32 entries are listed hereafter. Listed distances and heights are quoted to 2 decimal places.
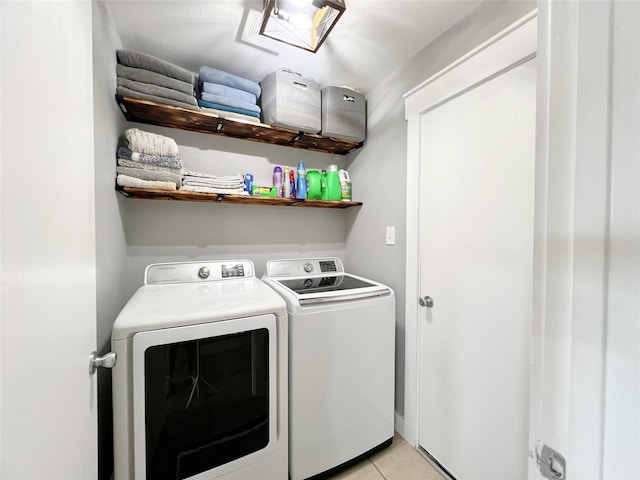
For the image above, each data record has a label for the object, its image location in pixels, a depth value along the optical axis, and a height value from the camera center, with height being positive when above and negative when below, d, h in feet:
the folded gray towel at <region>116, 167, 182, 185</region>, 4.56 +1.14
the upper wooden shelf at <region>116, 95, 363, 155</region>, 4.88 +2.45
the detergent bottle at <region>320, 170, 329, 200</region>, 6.54 +1.23
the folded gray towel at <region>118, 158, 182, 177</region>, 4.57 +1.30
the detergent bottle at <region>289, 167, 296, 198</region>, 6.41 +1.30
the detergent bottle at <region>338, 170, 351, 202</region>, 6.81 +1.27
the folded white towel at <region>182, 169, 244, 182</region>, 5.39 +1.31
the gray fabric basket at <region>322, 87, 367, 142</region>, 5.89 +2.94
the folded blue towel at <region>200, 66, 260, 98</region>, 5.20 +3.32
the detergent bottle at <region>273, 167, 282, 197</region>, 6.32 +1.44
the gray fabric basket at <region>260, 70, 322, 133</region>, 5.39 +2.97
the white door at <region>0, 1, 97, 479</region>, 1.27 -0.06
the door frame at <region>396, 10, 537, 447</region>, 4.04 +1.05
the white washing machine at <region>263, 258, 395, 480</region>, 4.22 -2.58
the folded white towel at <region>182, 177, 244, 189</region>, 5.36 +1.14
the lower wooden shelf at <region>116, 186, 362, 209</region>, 4.84 +0.82
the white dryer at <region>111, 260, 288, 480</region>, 3.25 -2.24
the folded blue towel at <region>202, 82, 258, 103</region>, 5.22 +3.06
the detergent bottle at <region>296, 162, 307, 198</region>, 6.34 +1.29
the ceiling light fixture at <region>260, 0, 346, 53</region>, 3.67 +3.45
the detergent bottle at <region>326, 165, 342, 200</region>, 6.53 +1.32
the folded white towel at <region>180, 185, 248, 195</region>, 5.34 +0.99
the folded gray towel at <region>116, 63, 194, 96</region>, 4.54 +2.95
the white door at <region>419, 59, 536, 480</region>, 3.51 -0.65
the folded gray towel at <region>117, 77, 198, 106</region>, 4.54 +2.72
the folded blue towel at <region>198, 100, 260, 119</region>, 5.25 +2.71
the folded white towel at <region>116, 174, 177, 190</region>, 4.47 +0.96
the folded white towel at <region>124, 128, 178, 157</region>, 4.67 +1.76
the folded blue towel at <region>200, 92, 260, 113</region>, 5.20 +2.84
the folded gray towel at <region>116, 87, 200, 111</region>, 4.49 +2.57
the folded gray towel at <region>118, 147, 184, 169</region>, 4.62 +1.46
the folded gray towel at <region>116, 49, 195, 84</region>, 4.53 +3.20
